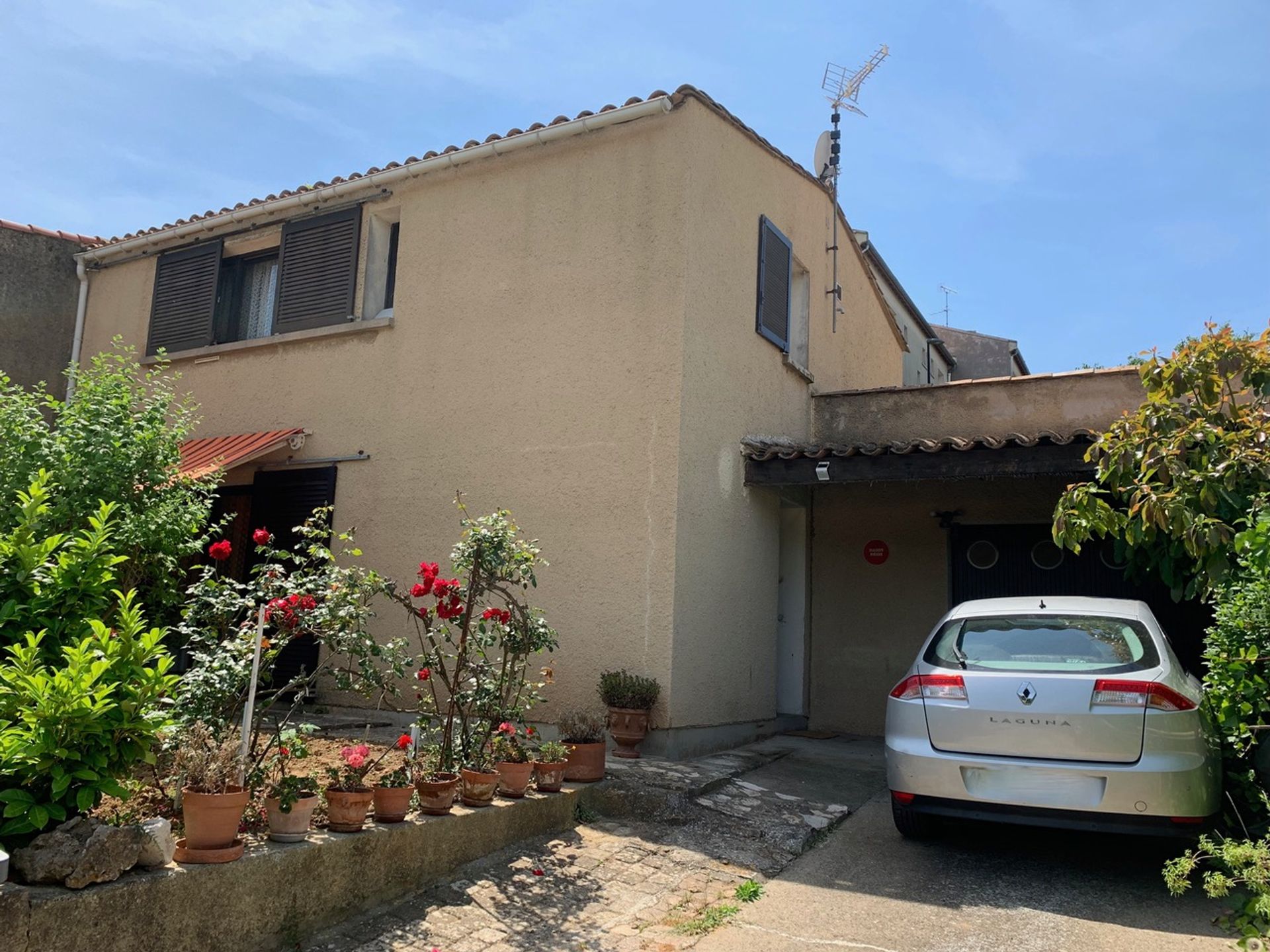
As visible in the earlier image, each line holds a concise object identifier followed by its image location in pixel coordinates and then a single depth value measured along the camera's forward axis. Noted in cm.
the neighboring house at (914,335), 1722
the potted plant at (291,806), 449
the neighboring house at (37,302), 1228
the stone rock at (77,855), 354
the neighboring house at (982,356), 2416
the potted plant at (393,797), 504
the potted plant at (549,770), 635
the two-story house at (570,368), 851
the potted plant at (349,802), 478
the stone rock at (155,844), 385
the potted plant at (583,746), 684
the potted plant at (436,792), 535
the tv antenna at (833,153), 1255
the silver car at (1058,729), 528
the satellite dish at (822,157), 1288
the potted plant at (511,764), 601
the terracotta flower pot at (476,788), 566
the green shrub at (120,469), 670
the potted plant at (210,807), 409
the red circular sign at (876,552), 1097
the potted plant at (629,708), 786
